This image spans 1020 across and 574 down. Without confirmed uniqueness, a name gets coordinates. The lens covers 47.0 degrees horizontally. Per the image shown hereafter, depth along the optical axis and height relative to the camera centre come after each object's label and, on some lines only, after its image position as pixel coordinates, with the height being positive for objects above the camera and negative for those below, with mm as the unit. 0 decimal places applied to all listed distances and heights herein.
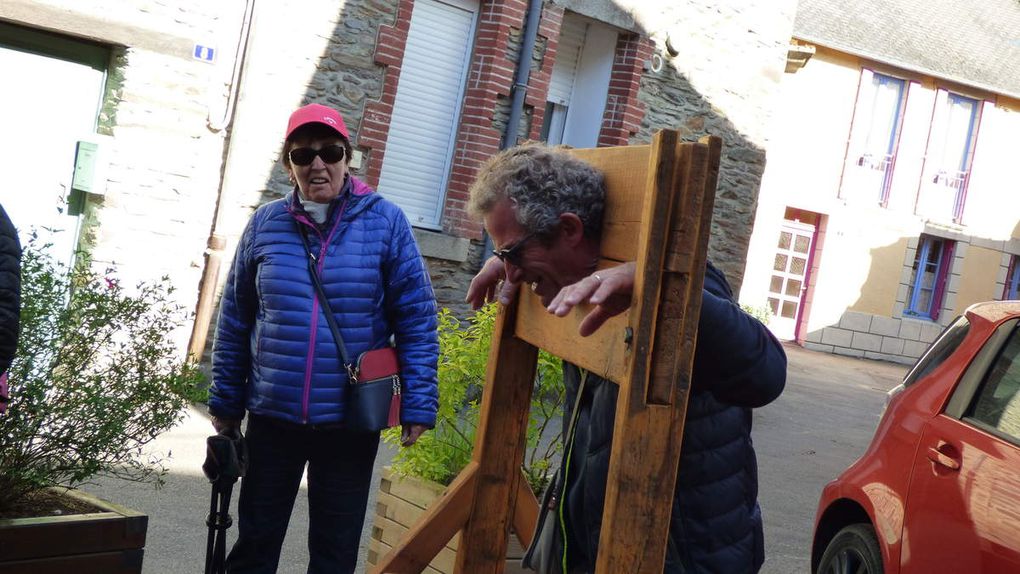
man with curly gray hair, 2410 -182
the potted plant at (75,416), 3586 -750
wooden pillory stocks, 2180 -125
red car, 4160 -529
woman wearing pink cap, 3873 -387
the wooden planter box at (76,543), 3469 -1104
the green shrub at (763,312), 21895 -197
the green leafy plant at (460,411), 4496 -636
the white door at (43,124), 8695 +351
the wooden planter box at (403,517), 4262 -1049
